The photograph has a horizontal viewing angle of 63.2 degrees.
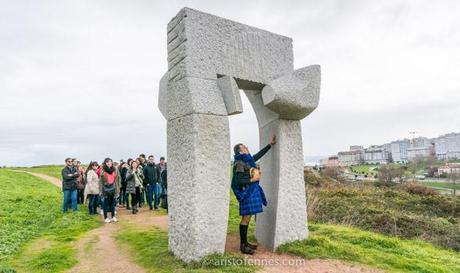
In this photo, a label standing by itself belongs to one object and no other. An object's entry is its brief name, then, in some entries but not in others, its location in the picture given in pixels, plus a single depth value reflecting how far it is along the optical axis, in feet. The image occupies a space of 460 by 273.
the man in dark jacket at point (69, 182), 37.93
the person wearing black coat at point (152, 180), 38.50
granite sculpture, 20.06
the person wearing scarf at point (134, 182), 37.68
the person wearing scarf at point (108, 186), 33.76
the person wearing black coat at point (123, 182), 39.39
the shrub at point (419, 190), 70.85
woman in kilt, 21.30
